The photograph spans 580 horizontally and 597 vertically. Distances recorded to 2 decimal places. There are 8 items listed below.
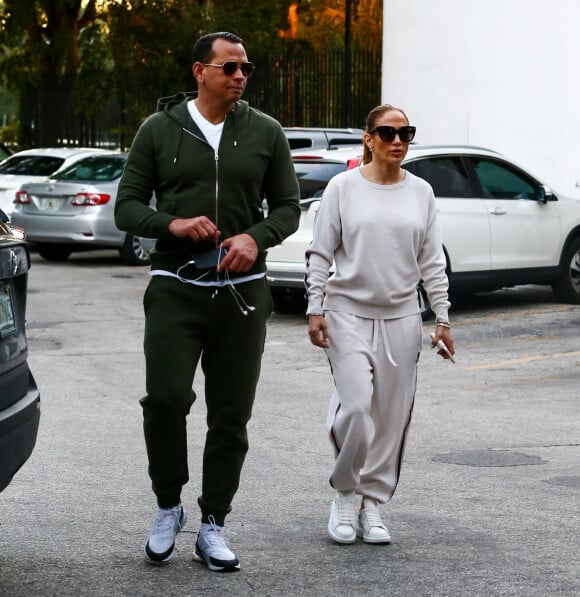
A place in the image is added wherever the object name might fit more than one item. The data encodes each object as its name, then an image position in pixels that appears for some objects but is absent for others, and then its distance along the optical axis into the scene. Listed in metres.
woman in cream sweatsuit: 5.64
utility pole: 25.16
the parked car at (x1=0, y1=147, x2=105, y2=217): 20.34
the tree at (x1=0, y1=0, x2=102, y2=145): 29.67
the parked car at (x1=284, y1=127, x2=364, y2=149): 14.72
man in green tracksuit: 5.13
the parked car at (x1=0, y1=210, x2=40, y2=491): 4.75
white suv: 12.73
